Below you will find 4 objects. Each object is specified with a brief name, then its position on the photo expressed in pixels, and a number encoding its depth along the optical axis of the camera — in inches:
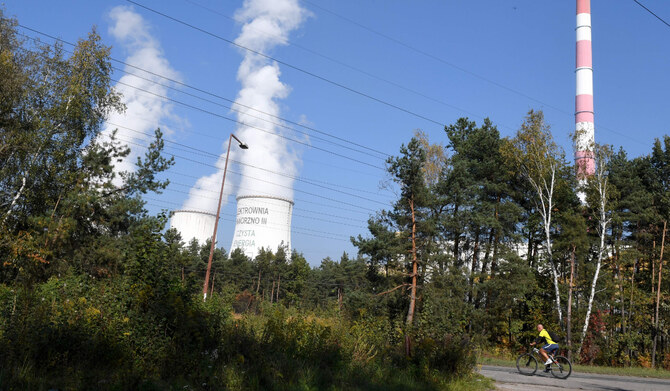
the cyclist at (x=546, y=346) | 602.5
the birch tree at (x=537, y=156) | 1241.4
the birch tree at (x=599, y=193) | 1199.6
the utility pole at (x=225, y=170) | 1161.5
